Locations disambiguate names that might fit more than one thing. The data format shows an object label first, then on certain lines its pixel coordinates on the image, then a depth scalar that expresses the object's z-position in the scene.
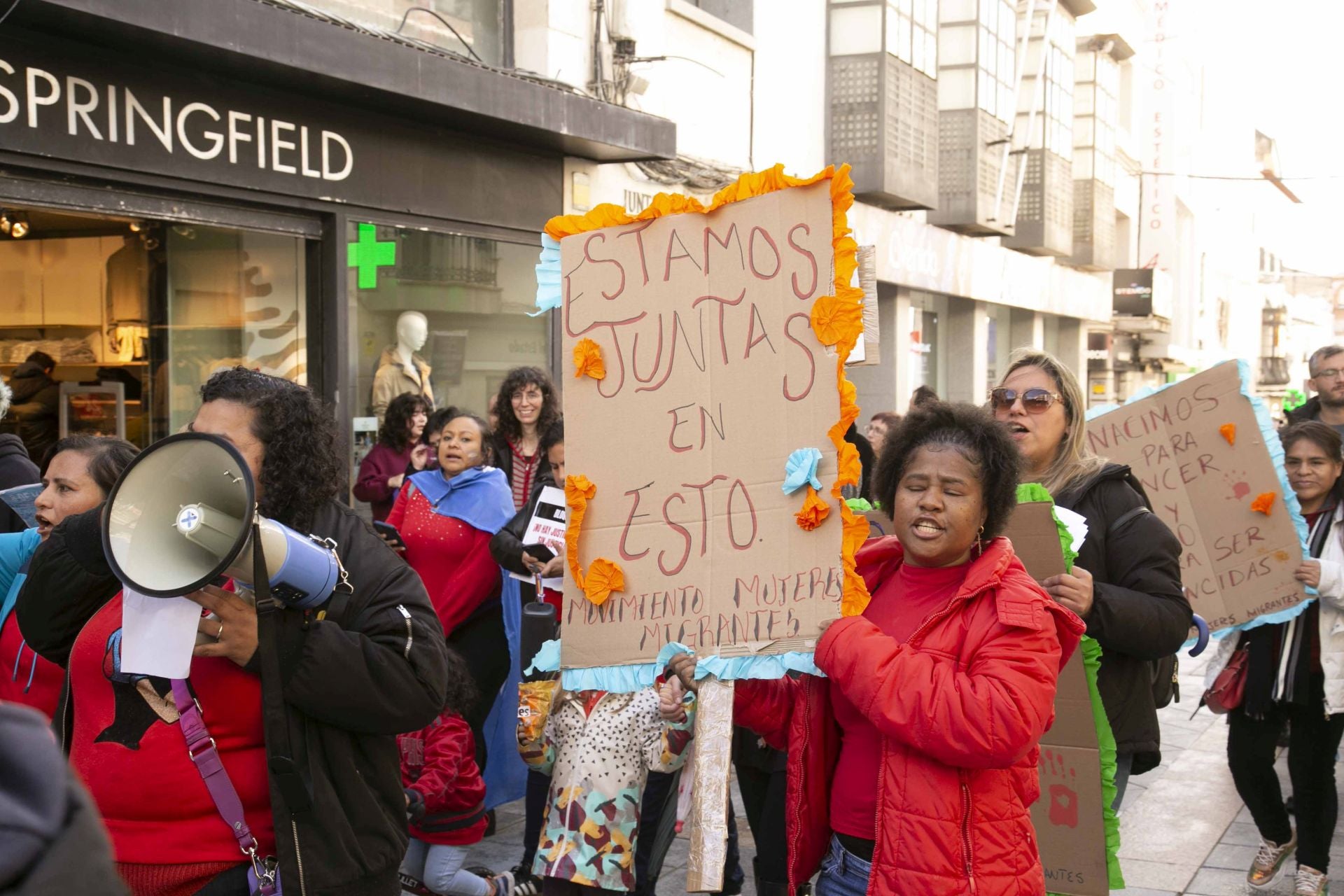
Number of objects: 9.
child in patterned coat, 3.84
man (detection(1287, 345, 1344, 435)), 6.38
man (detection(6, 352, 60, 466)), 7.09
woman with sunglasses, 3.29
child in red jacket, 4.46
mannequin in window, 8.66
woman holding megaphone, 2.38
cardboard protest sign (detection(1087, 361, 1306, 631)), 4.73
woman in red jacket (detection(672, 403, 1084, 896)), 2.41
